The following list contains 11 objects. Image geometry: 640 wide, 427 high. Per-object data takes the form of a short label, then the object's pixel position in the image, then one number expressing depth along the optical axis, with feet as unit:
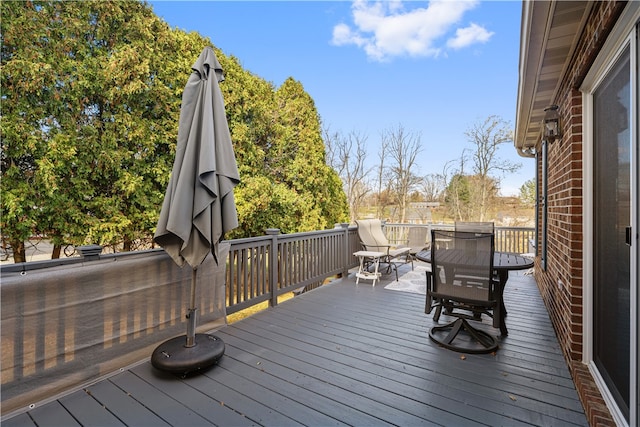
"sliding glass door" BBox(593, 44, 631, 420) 5.31
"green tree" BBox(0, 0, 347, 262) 15.75
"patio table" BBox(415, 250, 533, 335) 10.23
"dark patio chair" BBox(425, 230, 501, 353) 9.05
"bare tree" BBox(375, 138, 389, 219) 41.89
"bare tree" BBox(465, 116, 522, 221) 41.60
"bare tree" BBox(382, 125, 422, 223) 41.98
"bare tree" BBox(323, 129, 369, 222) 38.81
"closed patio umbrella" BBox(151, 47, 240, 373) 7.81
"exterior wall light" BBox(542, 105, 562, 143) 9.50
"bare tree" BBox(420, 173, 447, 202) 45.39
